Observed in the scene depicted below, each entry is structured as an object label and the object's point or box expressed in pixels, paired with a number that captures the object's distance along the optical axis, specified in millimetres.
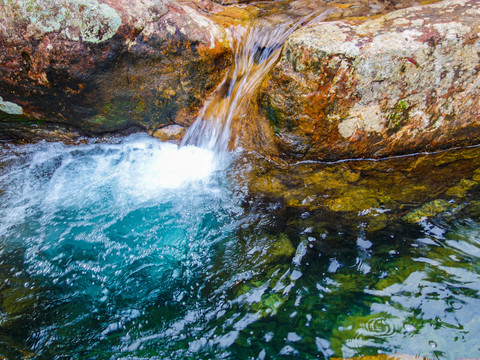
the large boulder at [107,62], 3412
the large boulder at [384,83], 3078
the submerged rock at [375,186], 2992
